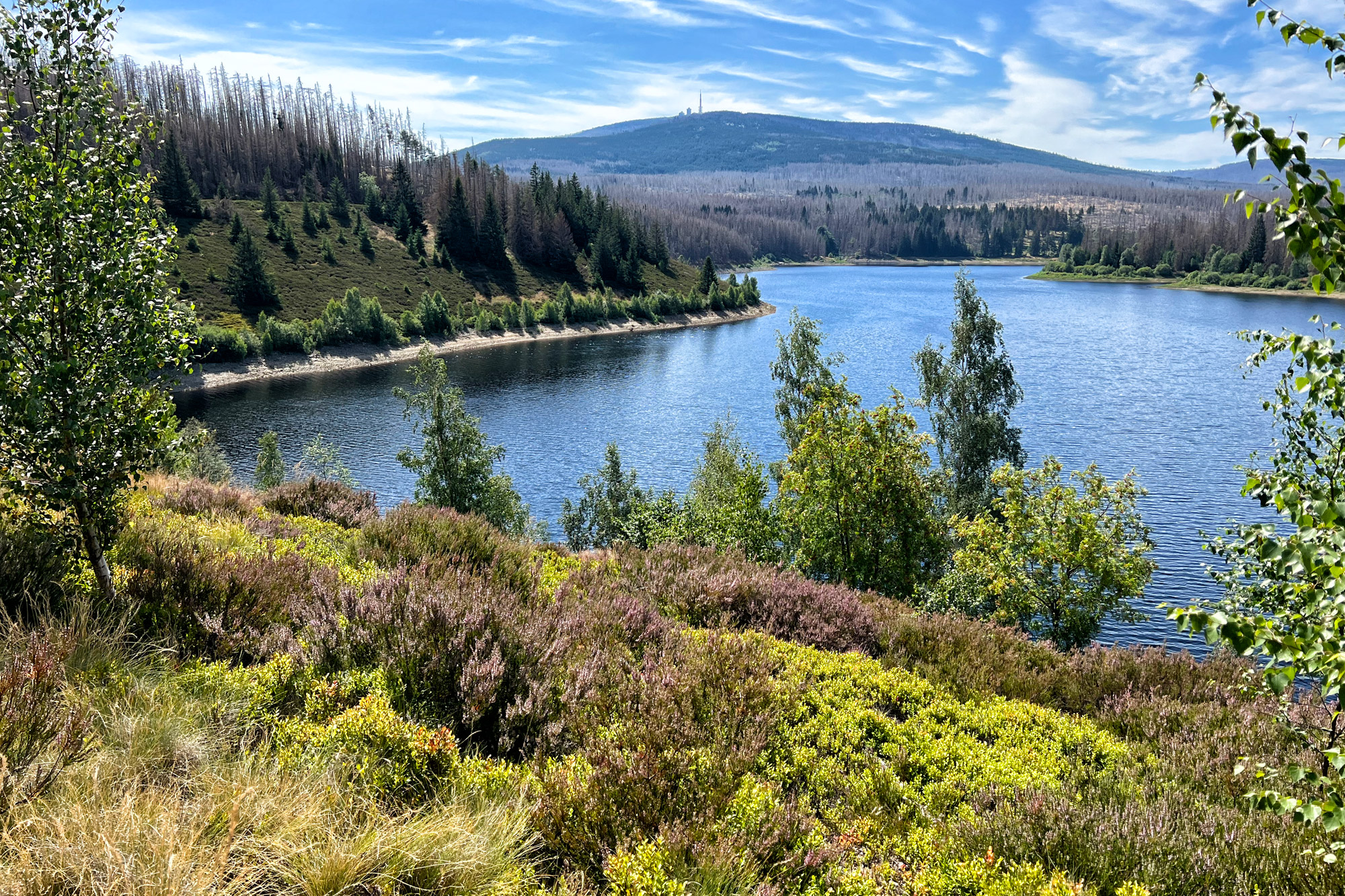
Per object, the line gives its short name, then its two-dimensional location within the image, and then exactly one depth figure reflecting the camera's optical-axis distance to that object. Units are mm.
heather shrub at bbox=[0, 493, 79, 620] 6996
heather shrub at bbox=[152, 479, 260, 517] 12984
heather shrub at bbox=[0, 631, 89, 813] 4305
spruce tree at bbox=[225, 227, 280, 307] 89312
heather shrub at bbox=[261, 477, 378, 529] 15766
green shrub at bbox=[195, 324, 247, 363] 76062
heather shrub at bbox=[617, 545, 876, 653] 10195
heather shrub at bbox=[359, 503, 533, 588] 10844
